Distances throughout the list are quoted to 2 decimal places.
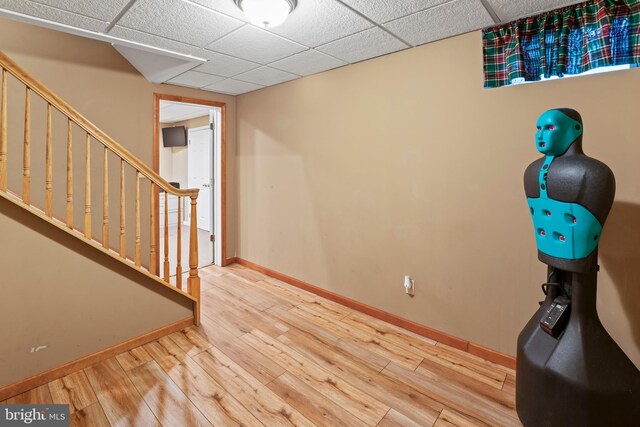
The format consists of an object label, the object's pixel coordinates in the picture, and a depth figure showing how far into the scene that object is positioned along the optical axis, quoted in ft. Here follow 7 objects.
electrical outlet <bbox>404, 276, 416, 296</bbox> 8.92
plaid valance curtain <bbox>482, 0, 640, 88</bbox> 5.71
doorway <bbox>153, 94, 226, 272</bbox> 13.79
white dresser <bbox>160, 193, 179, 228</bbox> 22.94
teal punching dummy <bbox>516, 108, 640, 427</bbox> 4.63
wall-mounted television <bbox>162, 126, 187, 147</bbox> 22.15
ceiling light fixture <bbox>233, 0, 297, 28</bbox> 5.95
